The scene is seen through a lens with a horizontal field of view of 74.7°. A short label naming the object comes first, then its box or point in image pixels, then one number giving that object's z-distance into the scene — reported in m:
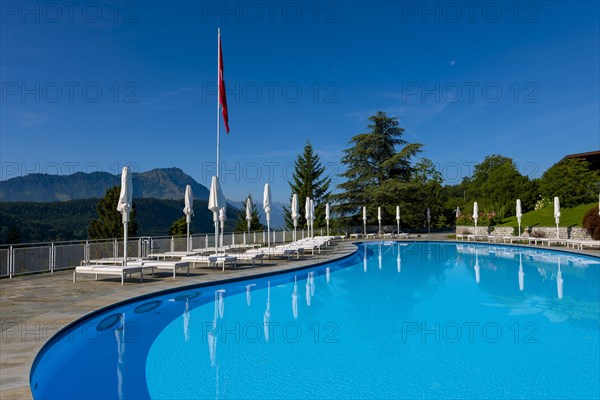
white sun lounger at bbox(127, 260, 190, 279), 11.51
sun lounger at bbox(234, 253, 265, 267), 14.69
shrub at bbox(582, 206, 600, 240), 21.00
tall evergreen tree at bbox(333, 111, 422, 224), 37.44
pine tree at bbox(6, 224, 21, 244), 30.45
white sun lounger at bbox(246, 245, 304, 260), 16.47
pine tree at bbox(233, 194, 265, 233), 38.14
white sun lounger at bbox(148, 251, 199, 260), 14.43
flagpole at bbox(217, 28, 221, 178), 18.02
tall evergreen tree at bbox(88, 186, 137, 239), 29.27
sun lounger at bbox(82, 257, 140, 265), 12.22
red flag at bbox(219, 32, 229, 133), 18.52
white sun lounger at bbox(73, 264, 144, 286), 10.41
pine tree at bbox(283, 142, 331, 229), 41.75
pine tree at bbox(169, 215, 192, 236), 36.44
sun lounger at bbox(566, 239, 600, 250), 19.59
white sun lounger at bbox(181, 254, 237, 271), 13.17
